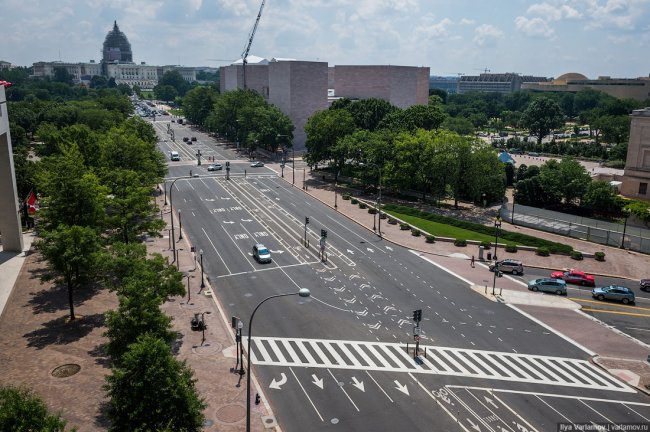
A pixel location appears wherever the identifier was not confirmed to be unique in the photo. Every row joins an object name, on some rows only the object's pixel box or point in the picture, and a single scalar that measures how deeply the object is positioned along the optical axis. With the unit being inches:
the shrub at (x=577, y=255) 2330.2
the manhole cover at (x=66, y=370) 1288.1
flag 2424.3
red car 2044.8
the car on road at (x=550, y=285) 1941.4
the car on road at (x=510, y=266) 2138.3
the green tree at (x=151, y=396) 868.0
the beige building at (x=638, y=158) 3222.4
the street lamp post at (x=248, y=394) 1008.1
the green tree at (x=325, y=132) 3831.2
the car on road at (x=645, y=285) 1993.6
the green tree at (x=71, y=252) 1472.7
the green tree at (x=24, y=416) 722.8
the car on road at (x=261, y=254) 2171.5
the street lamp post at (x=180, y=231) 2460.6
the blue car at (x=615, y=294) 1870.1
